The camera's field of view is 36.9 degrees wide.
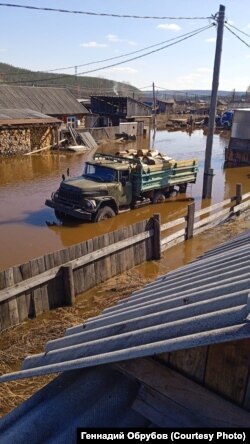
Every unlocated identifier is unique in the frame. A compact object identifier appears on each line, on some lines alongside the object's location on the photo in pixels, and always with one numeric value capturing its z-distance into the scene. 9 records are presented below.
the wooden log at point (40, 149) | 27.45
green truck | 13.15
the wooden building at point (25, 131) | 26.03
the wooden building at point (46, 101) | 33.00
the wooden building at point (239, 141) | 25.77
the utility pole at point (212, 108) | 14.39
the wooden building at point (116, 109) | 41.97
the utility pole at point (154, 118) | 49.66
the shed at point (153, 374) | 2.17
